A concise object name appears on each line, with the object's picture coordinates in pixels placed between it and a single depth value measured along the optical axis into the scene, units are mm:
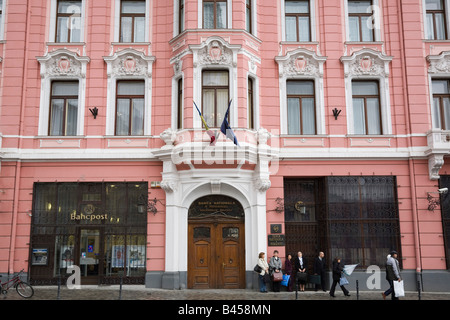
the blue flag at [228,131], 16234
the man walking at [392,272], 14742
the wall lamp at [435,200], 17969
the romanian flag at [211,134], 16859
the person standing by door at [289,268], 17203
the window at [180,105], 18656
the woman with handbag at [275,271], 16844
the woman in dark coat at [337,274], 16328
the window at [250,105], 18672
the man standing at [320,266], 17375
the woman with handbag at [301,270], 17141
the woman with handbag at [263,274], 16812
